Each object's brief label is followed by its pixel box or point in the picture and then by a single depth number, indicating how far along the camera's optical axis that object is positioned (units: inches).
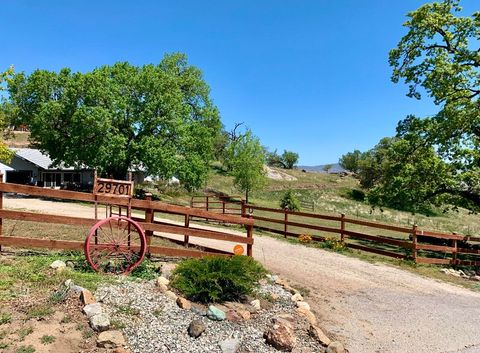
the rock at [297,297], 290.8
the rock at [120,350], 170.0
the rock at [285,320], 230.3
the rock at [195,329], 199.5
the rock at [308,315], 258.1
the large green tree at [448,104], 700.0
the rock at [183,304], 225.5
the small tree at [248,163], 1599.4
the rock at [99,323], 182.9
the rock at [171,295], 235.9
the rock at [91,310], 191.0
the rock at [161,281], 250.8
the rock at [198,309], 225.7
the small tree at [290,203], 1239.5
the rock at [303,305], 277.1
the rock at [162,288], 243.0
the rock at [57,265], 243.4
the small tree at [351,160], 3142.2
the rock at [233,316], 229.9
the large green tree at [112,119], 1147.3
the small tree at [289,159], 3454.7
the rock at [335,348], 217.2
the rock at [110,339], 173.3
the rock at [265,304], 263.6
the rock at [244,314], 235.8
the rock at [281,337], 209.6
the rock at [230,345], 195.6
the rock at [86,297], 200.4
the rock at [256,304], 256.8
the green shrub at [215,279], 248.1
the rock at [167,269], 278.8
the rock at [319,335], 226.4
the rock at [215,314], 222.7
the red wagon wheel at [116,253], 259.8
